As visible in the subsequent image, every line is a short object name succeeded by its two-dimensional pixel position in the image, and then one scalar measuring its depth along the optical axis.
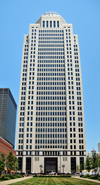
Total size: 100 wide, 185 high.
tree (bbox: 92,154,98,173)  82.86
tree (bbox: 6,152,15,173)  85.64
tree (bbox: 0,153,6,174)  73.38
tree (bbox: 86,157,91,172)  99.77
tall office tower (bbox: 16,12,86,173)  130.12
